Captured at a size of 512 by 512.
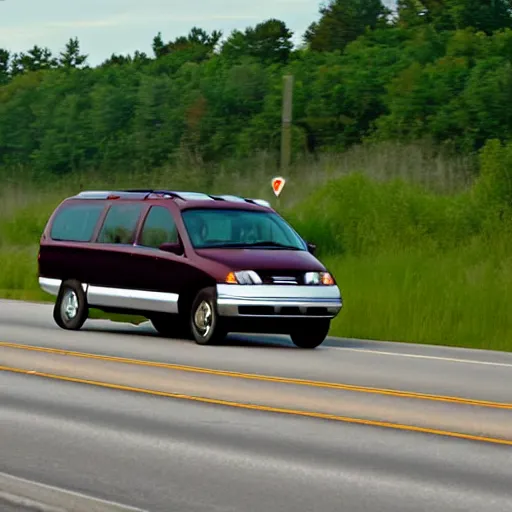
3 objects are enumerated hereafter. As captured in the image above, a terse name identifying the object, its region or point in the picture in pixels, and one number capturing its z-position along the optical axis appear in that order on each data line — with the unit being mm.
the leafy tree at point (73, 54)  139250
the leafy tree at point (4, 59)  137125
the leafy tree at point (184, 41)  138125
